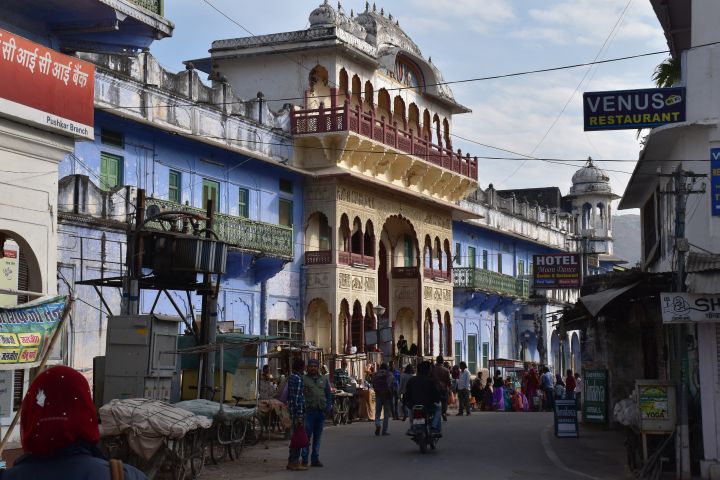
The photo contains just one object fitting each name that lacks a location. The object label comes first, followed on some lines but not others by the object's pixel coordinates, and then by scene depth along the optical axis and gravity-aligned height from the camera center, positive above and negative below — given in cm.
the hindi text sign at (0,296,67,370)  1108 +46
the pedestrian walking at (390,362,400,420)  2836 -45
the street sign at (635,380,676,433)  1557 -46
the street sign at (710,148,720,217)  1648 +284
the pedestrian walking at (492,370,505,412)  3712 -67
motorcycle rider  1902 -35
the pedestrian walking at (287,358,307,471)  1590 -45
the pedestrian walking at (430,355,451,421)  2336 +5
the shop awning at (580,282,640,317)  1719 +122
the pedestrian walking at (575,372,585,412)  3111 -42
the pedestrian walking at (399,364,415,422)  2531 -7
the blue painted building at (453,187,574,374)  4719 +414
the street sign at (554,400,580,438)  2161 -86
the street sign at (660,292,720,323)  1516 +94
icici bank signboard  1627 +444
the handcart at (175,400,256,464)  1557 -74
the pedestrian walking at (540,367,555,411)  3672 -40
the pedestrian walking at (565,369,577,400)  3369 -23
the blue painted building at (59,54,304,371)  2462 +478
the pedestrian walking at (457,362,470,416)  3128 -42
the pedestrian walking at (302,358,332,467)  1625 -44
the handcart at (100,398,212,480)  1304 -69
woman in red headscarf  391 -20
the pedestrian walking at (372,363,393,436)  2262 -37
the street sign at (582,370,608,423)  2303 -41
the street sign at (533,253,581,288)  4497 +432
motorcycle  1853 -89
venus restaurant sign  1681 +407
